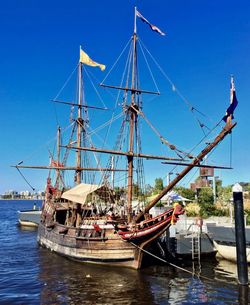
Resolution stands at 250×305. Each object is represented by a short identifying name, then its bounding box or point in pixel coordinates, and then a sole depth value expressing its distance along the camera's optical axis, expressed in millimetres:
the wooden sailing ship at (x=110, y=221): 17671
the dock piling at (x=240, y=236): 13863
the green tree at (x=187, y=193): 39029
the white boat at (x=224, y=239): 19073
